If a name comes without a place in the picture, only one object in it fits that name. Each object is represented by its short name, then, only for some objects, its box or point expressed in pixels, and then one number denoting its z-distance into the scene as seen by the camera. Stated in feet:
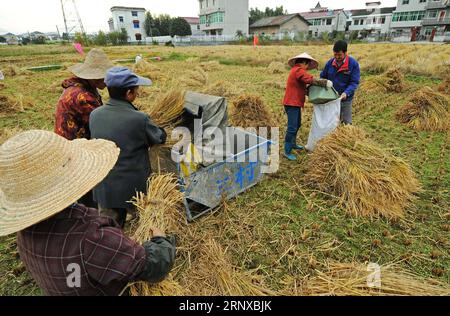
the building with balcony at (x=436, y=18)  116.88
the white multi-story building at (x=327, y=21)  157.38
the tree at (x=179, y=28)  156.04
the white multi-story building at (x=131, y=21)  178.50
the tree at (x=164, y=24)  163.43
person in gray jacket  6.73
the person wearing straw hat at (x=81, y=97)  7.86
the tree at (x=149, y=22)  163.22
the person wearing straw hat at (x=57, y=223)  3.31
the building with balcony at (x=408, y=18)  126.62
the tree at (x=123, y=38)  135.13
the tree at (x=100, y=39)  123.13
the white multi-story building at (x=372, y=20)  149.89
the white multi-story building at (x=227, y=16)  144.40
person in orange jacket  12.10
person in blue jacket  12.36
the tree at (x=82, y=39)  105.50
